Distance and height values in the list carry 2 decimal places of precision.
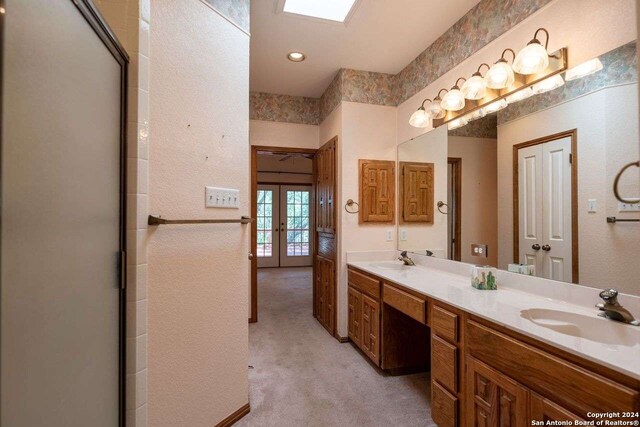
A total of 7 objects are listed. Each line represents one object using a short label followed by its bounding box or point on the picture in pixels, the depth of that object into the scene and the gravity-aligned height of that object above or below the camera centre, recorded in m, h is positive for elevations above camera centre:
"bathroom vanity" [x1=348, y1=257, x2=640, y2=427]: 0.93 -0.53
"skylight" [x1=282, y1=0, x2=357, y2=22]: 2.05 +1.43
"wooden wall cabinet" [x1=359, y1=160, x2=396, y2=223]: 2.99 +0.24
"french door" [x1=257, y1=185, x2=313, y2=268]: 7.08 -0.25
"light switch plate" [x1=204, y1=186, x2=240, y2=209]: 1.60 +0.09
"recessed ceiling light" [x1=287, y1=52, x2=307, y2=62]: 2.69 +1.43
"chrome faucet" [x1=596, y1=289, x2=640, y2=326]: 1.21 -0.39
